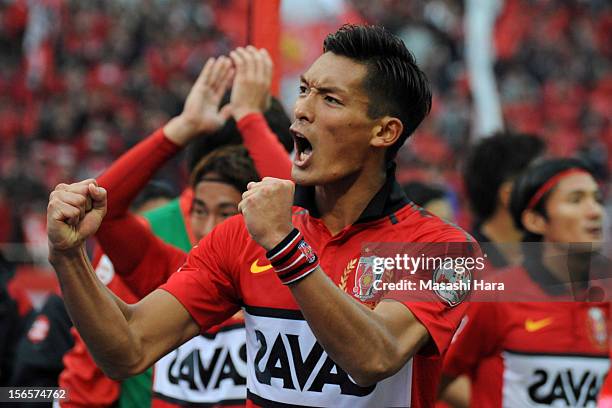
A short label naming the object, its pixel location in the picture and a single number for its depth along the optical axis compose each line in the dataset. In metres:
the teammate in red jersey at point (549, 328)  8.23
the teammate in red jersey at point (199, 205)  7.70
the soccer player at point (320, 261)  5.31
